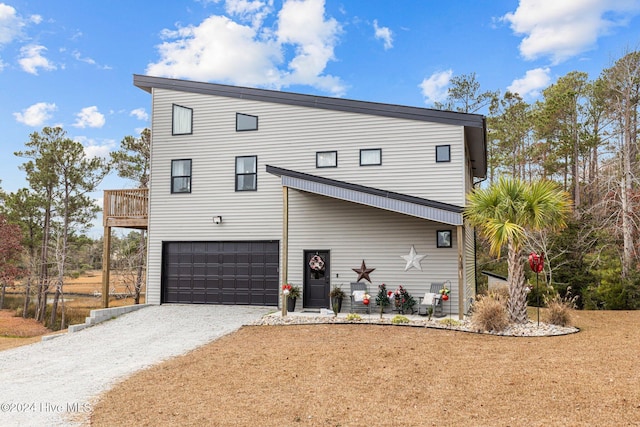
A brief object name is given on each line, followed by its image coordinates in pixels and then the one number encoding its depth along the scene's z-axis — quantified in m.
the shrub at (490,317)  9.96
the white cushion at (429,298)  12.05
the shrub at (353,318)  11.28
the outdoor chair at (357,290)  13.01
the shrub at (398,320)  10.95
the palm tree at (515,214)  10.42
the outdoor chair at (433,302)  12.07
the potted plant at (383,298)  12.80
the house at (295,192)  13.01
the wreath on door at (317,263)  13.78
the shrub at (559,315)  10.86
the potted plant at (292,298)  13.18
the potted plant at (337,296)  13.00
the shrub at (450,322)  10.69
